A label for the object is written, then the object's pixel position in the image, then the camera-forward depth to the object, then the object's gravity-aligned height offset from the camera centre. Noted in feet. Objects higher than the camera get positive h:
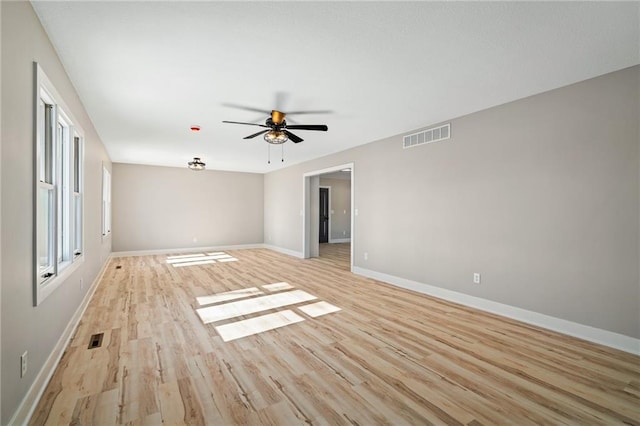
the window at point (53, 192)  6.54 +0.72
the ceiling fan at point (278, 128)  11.96 +3.71
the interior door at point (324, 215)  36.50 -0.11
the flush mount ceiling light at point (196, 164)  22.72 +4.09
